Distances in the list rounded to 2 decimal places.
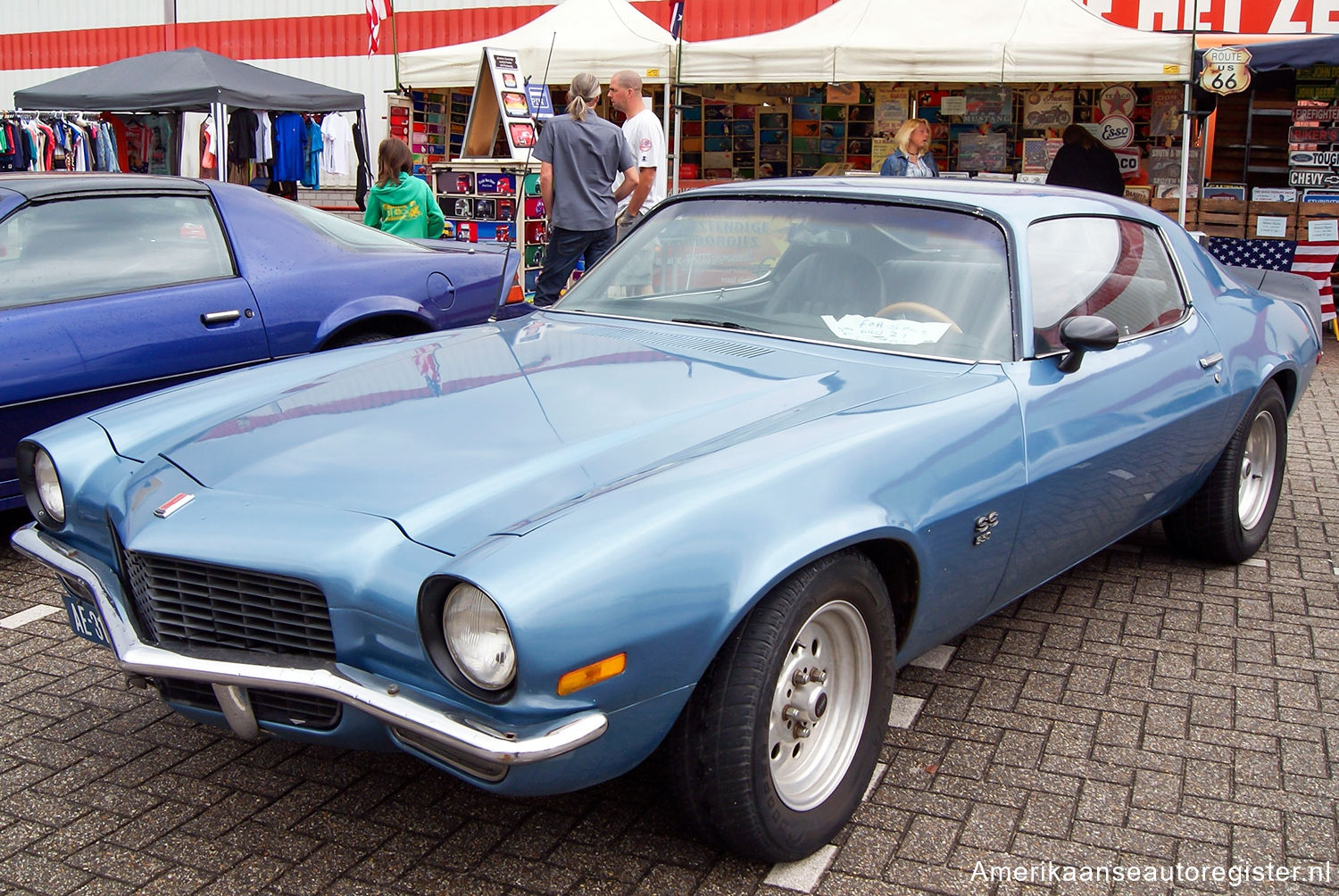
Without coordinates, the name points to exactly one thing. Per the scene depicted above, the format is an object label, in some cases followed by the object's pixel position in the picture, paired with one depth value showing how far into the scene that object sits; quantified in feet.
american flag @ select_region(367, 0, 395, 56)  43.19
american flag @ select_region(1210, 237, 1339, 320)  32.83
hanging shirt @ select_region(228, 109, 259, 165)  43.88
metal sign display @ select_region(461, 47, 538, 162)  33.14
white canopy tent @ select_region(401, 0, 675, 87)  34.27
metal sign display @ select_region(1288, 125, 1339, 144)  35.65
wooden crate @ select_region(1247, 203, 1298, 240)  33.12
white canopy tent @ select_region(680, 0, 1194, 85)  30.37
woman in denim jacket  30.53
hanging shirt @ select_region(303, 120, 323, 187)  46.34
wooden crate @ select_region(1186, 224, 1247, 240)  33.83
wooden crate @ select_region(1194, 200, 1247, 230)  33.78
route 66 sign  29.32
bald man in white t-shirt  27.32
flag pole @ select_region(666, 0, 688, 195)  33.14
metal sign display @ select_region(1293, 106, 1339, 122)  35.58
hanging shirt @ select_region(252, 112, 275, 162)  44.42
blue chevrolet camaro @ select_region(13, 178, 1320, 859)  6.78
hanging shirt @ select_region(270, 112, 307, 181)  45.29
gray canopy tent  40.65
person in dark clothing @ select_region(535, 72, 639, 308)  24.97
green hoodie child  25.89
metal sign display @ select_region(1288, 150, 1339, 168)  35.60
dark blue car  13.94
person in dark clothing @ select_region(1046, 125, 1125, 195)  32.37
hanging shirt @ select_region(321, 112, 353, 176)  47.09
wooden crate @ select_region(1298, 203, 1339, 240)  32.68
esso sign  35.45
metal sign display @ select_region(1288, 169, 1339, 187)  35.29
